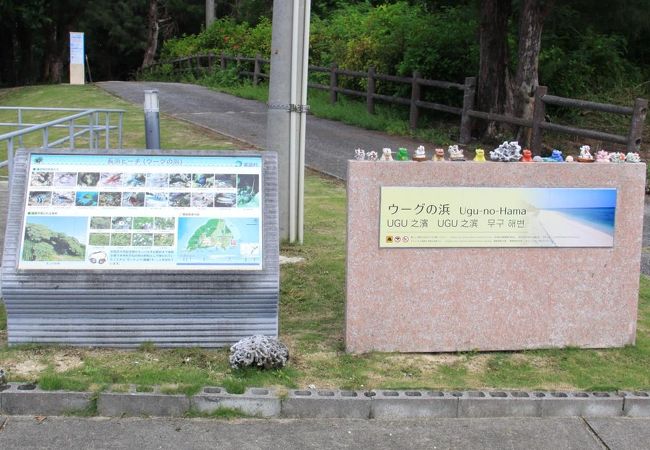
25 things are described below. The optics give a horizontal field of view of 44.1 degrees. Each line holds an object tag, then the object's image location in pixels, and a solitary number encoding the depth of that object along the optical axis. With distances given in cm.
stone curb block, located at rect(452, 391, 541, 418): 446
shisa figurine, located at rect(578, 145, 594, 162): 524
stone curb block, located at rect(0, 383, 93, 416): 434
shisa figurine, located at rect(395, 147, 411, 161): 500
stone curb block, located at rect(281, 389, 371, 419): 439
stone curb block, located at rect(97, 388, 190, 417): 435
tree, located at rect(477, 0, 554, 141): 1450
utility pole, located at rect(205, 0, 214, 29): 3978
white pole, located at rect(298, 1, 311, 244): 797
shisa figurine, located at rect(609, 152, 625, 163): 529
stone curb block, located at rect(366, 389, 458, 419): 442
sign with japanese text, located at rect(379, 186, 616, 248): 502
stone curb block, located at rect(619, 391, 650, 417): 455
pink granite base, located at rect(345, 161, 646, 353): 502
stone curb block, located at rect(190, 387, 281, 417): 438
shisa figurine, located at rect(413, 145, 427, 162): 498
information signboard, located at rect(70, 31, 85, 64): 3080
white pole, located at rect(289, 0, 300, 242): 794
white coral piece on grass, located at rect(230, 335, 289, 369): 471
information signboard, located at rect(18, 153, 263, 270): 501
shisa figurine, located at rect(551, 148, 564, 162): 527
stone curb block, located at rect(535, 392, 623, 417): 451
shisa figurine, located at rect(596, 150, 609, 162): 527
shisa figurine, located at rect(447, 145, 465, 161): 508
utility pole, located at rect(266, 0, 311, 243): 791
